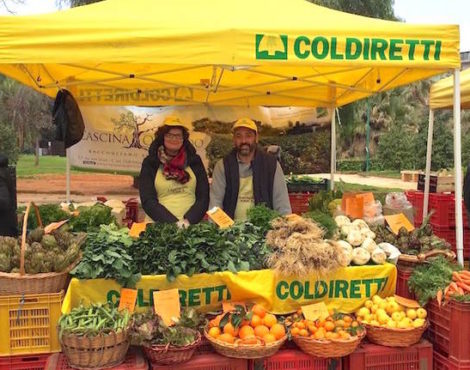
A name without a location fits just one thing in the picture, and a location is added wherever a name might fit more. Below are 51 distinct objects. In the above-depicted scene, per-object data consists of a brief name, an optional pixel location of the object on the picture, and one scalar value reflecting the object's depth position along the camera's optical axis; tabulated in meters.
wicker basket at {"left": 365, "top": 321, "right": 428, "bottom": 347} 3.30
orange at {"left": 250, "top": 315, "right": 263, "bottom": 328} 3.22
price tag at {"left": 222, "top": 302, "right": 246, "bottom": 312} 3.35
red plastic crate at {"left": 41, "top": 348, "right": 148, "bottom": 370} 2.94
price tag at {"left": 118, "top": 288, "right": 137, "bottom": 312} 3.24
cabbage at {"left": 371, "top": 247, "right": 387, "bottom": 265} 3.76
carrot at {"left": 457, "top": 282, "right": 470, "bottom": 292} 3.36
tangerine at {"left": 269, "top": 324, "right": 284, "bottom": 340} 3.17
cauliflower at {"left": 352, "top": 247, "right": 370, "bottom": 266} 3.73
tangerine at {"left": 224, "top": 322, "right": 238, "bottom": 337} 3.14
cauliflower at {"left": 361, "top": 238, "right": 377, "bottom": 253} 3.80
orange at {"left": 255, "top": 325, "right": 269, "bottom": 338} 3.14
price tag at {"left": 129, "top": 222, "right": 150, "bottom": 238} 3.80
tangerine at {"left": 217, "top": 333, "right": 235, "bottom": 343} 3.08
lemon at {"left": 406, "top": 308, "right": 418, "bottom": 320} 3.45
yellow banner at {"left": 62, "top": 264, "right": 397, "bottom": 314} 3.34
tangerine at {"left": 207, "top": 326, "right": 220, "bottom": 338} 3.14
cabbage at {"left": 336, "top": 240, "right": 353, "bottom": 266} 3.65
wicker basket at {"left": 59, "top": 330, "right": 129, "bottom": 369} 2.82
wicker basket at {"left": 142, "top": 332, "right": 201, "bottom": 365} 2.96
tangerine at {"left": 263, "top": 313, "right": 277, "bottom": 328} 3.25
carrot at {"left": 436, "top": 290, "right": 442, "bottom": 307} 3.45
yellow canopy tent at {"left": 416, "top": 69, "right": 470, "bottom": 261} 6.54
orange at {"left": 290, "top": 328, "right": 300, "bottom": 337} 3.25
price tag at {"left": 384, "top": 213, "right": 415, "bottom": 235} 4.43
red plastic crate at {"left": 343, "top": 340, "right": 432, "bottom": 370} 3.28
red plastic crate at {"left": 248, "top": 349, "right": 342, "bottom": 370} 3.19
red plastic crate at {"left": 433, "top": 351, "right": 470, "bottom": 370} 3.23
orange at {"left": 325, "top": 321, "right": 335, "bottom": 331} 3.26
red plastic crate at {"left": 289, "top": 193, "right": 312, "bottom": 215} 7.77
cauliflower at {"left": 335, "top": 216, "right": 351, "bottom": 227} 4.23
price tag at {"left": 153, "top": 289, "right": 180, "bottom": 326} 3.23
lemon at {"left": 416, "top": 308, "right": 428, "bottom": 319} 3.45
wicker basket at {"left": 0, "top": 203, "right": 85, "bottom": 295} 3.04
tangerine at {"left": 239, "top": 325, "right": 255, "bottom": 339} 3.12
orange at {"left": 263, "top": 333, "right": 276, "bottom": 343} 3.10
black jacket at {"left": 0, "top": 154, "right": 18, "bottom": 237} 4.45
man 4.73
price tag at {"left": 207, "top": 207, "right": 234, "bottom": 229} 4.05
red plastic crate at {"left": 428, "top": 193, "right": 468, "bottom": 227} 6.98
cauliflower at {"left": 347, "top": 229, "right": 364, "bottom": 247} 3.87
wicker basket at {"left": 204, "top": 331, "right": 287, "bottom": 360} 3.02
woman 4.53
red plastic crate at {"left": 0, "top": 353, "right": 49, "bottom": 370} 3.08
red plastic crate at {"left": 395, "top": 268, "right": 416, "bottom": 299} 3.87
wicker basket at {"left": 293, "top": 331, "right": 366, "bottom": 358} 3.12
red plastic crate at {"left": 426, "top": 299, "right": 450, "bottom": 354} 3.39
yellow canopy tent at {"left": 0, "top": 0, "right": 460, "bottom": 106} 3.45
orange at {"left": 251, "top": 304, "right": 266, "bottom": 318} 3.30
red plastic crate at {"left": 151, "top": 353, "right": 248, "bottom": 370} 3.07
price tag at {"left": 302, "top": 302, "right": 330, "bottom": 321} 3.39
